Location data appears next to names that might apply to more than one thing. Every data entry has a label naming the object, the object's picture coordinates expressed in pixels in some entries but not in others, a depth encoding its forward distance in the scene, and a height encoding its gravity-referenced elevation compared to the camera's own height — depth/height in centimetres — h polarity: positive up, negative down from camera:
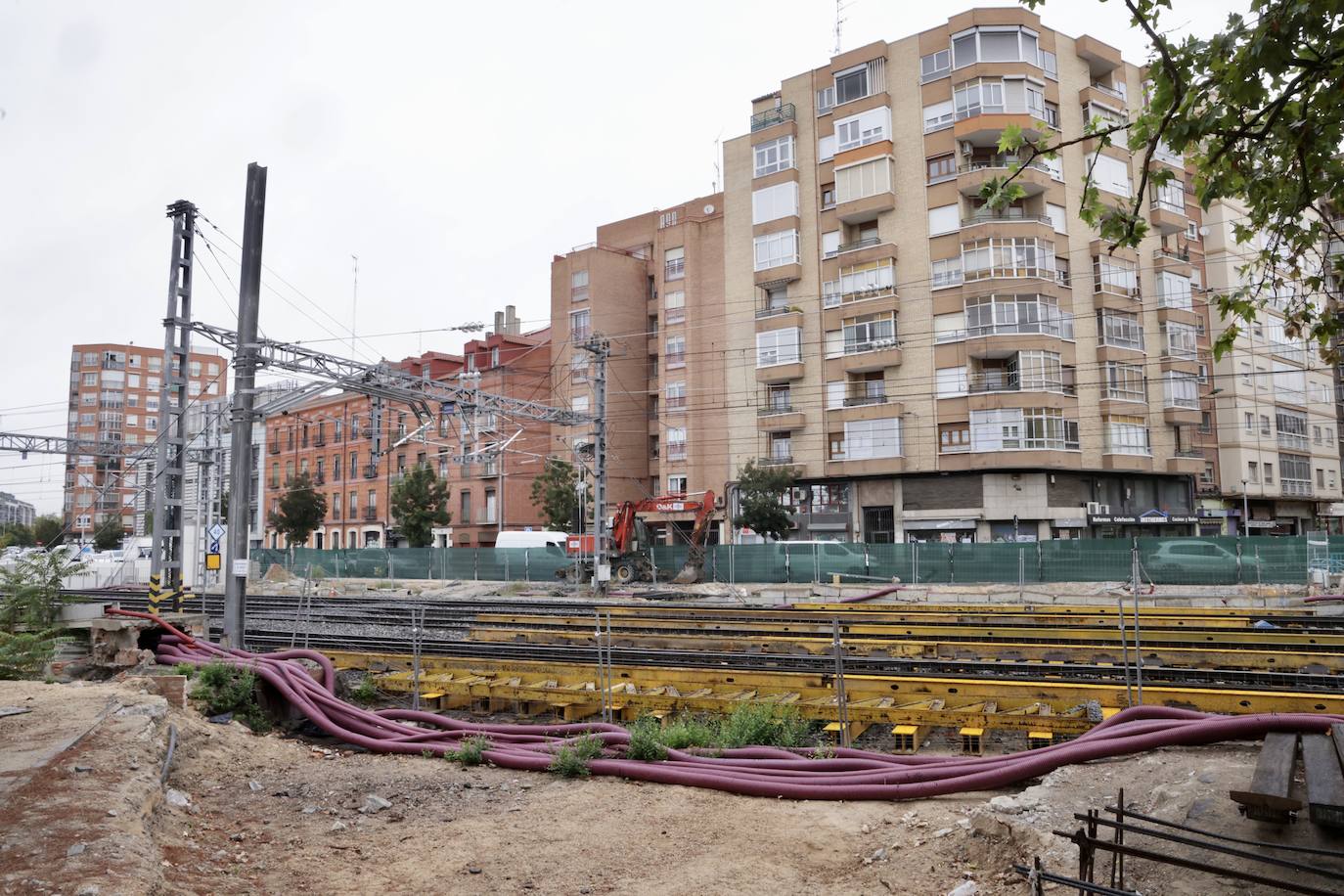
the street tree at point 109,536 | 9694 +79
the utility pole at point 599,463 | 3281 +251
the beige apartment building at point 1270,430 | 5669 +579
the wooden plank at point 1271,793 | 529 -152
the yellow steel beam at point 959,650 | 1314 -194
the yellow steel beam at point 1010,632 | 1537 -192
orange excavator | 3644 -27
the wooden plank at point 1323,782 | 500 -150
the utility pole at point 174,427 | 2186 +268
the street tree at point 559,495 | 5425 +233
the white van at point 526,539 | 4962 -17
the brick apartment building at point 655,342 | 5703 +1239
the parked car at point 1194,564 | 2870 -126
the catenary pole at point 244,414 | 1752 +242
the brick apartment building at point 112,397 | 11144 +1775
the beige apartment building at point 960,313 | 4441 +1086
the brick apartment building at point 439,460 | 6675 +602
